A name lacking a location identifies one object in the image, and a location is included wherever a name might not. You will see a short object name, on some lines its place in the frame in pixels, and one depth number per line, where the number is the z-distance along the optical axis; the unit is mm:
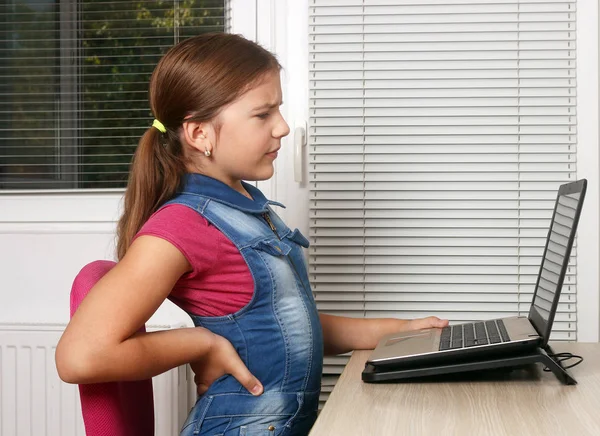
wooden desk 909
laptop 1140
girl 1070
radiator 2053
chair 1020
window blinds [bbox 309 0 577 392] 2148
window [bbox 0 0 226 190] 2322
